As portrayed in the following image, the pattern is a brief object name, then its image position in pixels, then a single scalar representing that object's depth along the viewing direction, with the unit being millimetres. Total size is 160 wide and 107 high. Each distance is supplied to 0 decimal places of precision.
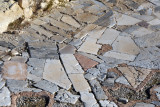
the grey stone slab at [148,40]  7805
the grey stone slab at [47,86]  6461
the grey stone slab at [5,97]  6102
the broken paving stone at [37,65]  6855
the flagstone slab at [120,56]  7363
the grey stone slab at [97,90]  6355
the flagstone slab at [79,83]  6539
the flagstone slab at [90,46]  7555
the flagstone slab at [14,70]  6710
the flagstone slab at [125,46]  7578
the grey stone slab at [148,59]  7172
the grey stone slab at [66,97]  6238
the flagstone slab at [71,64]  6965
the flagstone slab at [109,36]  7875
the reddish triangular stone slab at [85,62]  7094
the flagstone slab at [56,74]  6641
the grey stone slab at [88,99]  6192
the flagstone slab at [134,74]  6751
